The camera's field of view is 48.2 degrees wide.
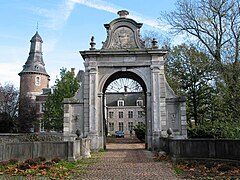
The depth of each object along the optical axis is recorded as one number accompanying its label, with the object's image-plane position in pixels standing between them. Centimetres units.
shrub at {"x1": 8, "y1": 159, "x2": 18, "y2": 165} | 1115
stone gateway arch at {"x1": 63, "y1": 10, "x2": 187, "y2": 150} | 1770
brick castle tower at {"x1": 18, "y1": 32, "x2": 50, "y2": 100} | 5412
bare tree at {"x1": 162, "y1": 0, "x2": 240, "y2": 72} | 2009
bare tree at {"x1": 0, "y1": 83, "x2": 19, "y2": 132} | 4102
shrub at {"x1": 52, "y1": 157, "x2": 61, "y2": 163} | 1149
